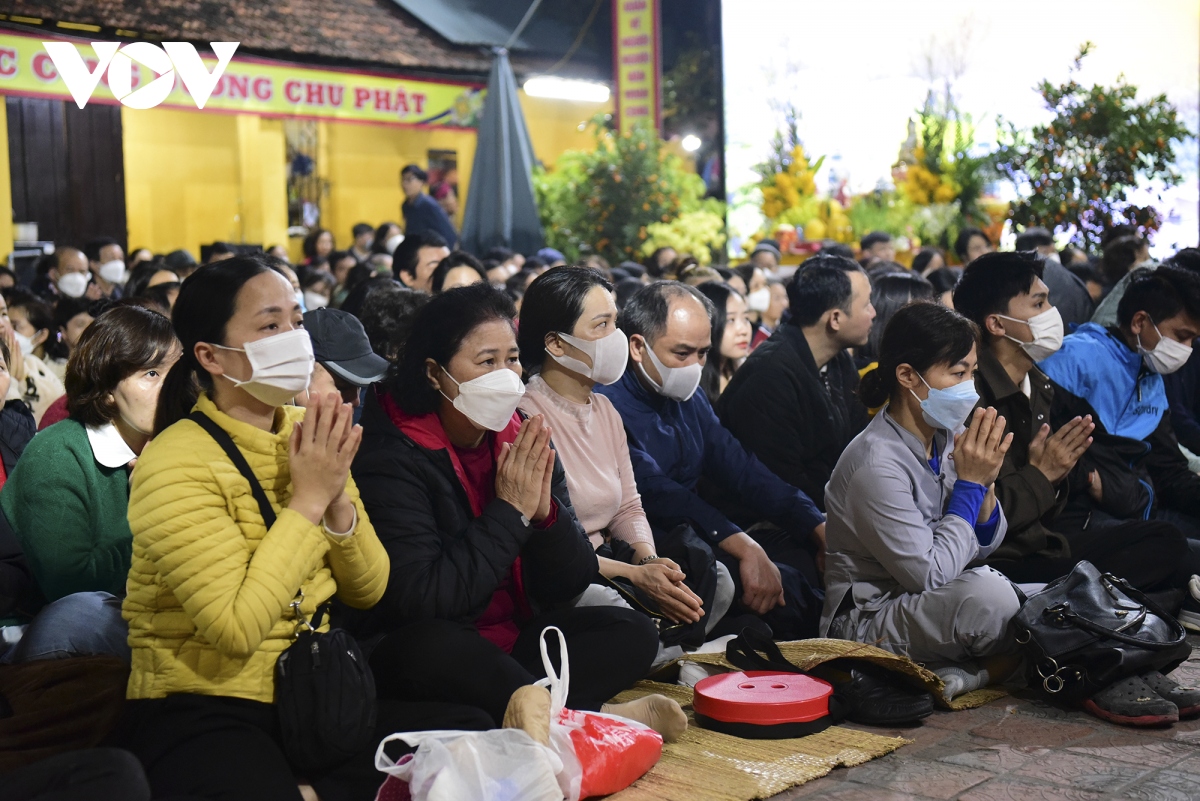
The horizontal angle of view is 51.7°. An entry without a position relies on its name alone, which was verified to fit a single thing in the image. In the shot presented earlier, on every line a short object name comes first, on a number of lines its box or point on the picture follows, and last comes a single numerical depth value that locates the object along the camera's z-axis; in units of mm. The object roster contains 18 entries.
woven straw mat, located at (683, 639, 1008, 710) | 4004
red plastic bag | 3201
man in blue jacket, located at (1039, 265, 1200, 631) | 5512
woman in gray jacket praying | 4180
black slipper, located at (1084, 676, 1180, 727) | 3879
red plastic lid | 3850
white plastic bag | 2891
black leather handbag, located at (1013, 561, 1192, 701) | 3955
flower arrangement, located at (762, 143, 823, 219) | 13641
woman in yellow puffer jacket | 2816
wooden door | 13820
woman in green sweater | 3670
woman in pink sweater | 4473
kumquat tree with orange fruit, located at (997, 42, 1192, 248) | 11156
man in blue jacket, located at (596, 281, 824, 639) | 4871
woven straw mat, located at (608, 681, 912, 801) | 3402
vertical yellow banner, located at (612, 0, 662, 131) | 15430
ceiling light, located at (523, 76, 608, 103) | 17422
